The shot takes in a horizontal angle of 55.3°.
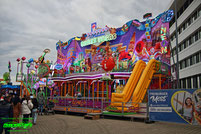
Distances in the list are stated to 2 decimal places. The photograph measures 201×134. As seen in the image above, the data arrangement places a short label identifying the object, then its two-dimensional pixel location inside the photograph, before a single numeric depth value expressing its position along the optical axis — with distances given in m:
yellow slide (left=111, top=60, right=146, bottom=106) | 14.54
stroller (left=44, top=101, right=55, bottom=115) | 16.92
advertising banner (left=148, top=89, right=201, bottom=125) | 9.58
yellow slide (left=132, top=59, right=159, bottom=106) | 14.70
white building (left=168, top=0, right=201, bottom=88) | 26.11
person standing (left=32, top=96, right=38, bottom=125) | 11.26
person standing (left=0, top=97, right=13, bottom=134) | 6.37
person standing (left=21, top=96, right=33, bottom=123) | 10.23
